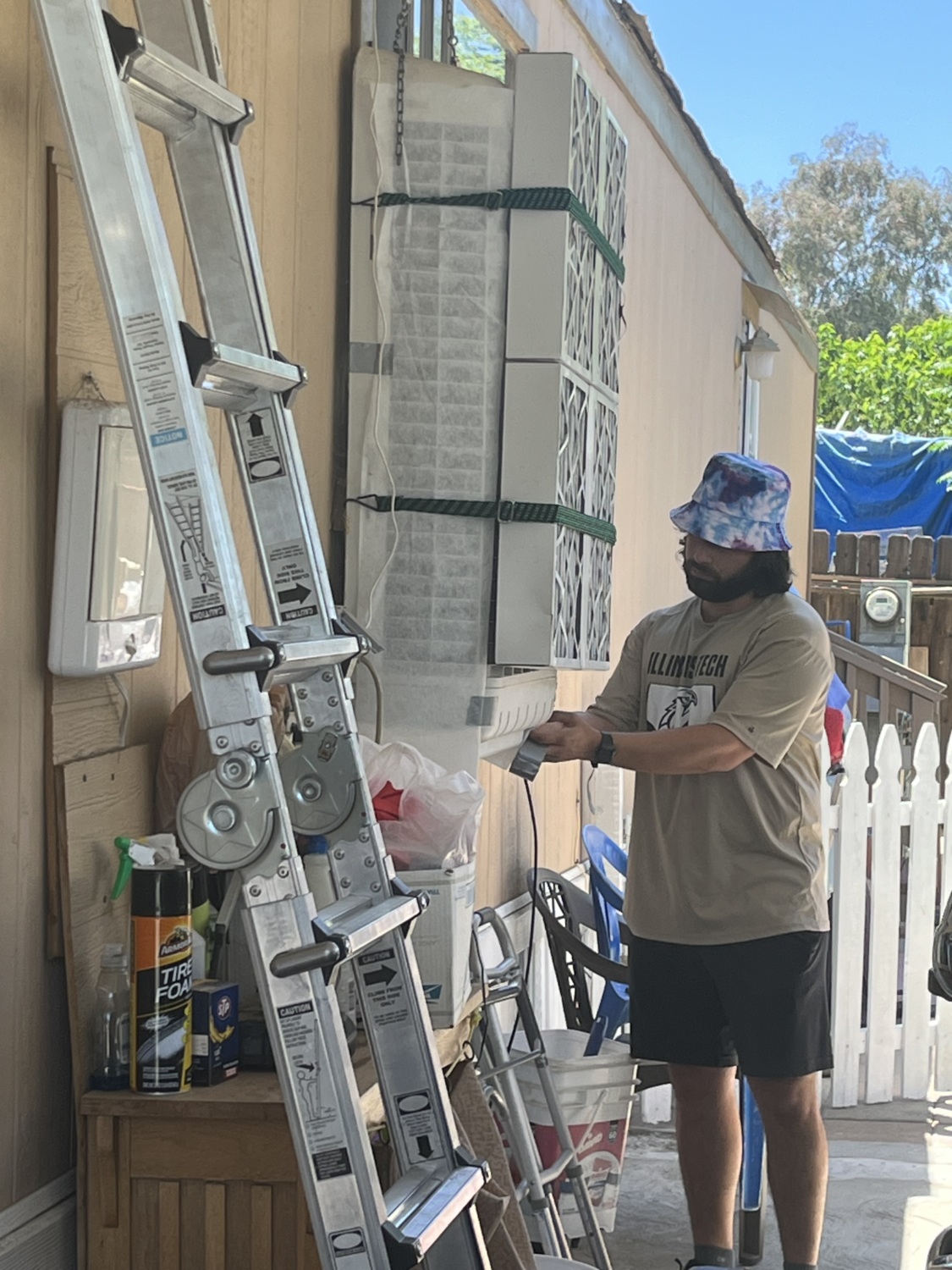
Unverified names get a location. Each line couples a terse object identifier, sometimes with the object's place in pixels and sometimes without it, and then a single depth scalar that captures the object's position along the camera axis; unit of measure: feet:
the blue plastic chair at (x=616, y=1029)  14.53
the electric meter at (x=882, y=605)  39.01
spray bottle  8.24
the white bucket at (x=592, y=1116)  13.82
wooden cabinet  8.35
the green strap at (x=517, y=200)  11.58
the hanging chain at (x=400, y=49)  12.04
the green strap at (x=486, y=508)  11.75
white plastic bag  10.03
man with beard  12.35
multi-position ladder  6.71
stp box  8.52
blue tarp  61.82
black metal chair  15.03
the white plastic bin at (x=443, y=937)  9.92
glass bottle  8.48
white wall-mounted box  8.39
